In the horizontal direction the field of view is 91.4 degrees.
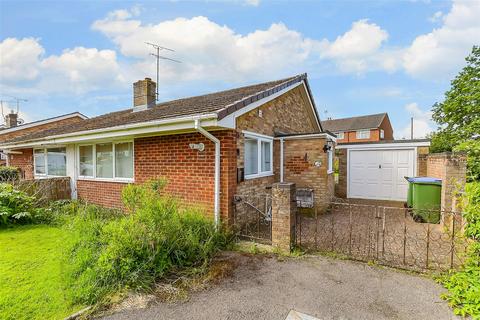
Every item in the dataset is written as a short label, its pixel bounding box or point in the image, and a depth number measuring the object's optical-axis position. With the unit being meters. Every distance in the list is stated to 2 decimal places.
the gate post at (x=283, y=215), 4.99
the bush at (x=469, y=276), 3.10
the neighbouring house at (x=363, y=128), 36.50
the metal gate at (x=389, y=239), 4.56
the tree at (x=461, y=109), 16.05
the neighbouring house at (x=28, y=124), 20.69
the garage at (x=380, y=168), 11.20
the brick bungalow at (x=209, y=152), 6.02
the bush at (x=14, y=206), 7.18
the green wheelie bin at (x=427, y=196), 7.33
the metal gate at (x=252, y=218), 6.14
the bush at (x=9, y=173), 11.83
